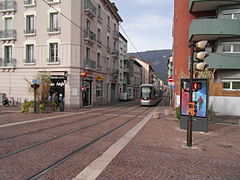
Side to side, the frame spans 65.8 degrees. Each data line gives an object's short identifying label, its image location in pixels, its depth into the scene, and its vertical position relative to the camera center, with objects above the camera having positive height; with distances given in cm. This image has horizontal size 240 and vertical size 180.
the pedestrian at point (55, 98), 1902 -87
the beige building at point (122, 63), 4380 +672
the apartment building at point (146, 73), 7738 +771
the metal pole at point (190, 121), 635 -108
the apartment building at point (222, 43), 1583 +461
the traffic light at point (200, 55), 614 +118
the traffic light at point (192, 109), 629 -63
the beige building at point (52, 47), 2081 +504
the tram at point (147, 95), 2562 -68
